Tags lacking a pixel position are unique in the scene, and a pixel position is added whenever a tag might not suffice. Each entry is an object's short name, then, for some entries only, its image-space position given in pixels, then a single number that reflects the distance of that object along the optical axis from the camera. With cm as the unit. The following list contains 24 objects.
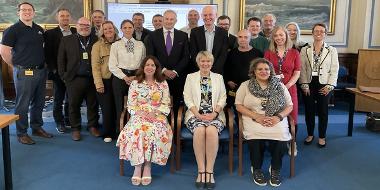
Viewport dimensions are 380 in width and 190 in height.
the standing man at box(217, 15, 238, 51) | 422
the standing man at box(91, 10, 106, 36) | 477
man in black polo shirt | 400
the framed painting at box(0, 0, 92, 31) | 652
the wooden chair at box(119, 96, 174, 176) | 334
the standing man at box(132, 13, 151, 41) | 460
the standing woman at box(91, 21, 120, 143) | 409
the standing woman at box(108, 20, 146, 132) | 392
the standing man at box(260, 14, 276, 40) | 429
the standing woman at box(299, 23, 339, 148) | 411
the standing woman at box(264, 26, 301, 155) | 375
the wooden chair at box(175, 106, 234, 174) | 333
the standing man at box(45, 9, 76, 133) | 456
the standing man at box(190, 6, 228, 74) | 386
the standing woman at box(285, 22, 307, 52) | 418
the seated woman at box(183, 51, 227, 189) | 324
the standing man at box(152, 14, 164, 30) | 480
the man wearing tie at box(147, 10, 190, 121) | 389
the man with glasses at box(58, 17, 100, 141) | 424
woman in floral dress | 321
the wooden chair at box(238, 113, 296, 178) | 330
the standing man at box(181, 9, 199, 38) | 466
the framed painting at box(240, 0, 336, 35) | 672
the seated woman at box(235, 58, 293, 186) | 323
